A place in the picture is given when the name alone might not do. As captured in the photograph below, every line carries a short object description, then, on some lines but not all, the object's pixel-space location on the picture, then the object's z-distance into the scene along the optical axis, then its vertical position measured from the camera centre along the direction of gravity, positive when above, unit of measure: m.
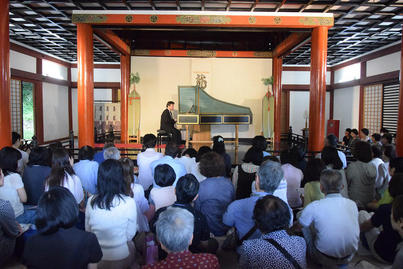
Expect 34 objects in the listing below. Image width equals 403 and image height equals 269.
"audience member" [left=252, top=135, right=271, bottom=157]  3.43 -0.30
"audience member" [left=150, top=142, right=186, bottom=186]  3.17 -0.48
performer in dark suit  7.80 -0.17
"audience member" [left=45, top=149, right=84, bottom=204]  2.61 -0.52
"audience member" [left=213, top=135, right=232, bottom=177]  3.95 -0.43
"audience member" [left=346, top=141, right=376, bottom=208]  3.25 -0.64
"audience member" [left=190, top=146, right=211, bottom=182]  3.38 -0.57
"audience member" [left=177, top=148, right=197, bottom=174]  3.77 -0.54
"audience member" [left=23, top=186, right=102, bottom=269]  1.46 -0.59
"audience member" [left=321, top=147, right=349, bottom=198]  3.29 -0.46
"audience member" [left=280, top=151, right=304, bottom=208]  3.22 -0.67
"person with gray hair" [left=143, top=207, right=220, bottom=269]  1.34 -0.56
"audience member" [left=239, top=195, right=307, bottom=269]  1.53 -0.65
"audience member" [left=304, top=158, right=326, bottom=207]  2.76 -0.59
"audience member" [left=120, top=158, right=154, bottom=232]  2.49 -0.76
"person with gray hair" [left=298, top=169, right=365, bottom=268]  2.10 -0.72
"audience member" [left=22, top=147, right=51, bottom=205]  3.01 -0.60
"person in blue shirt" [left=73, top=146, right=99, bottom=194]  3.26 -0.62
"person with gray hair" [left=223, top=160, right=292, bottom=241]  2.12 -0.61
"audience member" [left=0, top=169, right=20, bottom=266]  2.18 -0.83
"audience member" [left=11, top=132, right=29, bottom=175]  4.00 -0.56
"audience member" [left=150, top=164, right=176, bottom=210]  2.44 -0.59
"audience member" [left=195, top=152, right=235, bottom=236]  2.50 -0.66
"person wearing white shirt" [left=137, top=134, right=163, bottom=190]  3.78 -0.62
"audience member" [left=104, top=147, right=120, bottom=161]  3.29 -0.40
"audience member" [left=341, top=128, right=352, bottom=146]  7.48 -0.49
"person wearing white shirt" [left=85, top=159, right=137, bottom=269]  1.96 -0.65
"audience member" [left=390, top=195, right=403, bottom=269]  1.81 -0.57
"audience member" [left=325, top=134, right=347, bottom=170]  4.39 -0.32
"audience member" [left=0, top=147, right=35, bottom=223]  2.62 -0.63
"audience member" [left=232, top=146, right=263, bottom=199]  3.00 -0.61
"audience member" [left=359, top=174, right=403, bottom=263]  2.13 -0.84
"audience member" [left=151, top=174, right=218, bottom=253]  1.96 -0.57
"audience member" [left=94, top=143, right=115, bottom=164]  4.17 -0.56
